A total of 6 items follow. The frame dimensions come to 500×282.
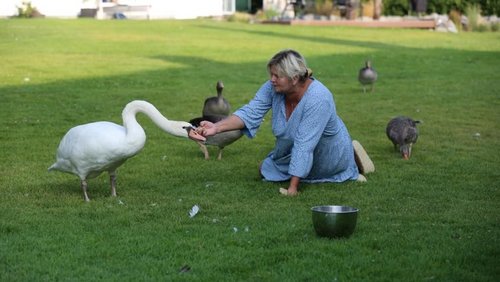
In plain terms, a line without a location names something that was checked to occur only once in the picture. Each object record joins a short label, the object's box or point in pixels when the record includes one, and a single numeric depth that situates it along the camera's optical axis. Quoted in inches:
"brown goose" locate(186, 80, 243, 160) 418.0
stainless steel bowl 273.5
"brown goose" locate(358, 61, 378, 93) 714.2
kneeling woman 347.6
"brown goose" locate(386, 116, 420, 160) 440.1
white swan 322.3
